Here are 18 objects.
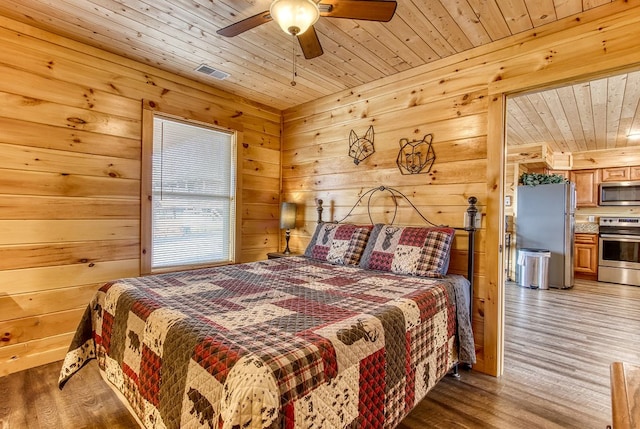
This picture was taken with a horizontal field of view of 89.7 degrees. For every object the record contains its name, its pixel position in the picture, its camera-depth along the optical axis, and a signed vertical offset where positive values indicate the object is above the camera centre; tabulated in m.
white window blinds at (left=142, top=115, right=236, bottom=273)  3.11 +0.18
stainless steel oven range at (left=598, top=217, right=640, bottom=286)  5.34 -0.58
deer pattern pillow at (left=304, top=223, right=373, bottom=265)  2.84 -0.28
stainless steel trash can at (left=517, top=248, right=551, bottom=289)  5.19 -0.87
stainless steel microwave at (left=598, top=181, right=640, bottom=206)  5.73 +0.41
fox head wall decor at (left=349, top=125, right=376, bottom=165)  3.28 +0.71
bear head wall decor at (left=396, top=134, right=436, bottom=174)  2.85 +0.53
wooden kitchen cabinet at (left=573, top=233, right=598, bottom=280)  5.86 -0.74
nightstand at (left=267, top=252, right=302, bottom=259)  3.64 -0.48
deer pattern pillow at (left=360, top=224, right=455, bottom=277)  2.37 -0.29
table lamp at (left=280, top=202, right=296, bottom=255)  3.80 -0.04
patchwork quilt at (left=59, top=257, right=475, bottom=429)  1.04 -0.54
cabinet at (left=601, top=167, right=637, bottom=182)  5.92 +0.79
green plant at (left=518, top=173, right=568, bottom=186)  5.47 +0.63
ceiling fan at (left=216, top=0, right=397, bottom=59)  1.59 +1.04
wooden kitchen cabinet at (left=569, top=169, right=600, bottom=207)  6.24 +0.59
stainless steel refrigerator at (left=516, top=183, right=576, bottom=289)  5.23 -0.14
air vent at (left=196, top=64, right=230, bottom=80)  3.01 +1.36
